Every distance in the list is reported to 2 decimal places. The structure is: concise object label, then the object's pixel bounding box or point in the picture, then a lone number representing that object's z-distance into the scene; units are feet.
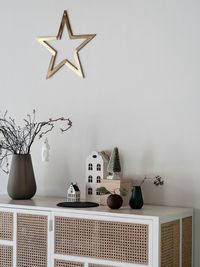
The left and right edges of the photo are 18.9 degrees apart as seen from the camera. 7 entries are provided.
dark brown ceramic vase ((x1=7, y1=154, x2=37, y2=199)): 10.72
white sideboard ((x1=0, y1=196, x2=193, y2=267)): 8.80
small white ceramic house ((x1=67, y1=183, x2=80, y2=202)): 10.42
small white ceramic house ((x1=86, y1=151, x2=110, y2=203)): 10.48
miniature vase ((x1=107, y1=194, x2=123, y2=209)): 9.39
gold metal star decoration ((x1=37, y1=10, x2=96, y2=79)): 11.04
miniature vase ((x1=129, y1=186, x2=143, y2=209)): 9.49
